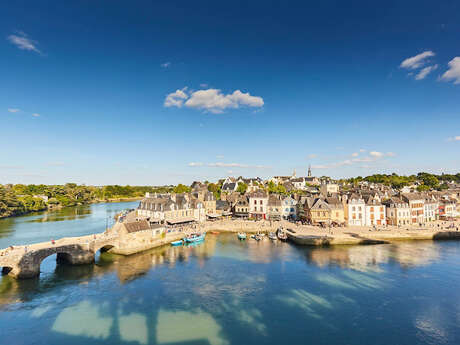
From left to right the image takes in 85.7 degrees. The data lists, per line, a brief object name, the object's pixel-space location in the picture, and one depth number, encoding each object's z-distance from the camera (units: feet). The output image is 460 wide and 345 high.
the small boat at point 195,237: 155.12
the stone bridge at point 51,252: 97.19
